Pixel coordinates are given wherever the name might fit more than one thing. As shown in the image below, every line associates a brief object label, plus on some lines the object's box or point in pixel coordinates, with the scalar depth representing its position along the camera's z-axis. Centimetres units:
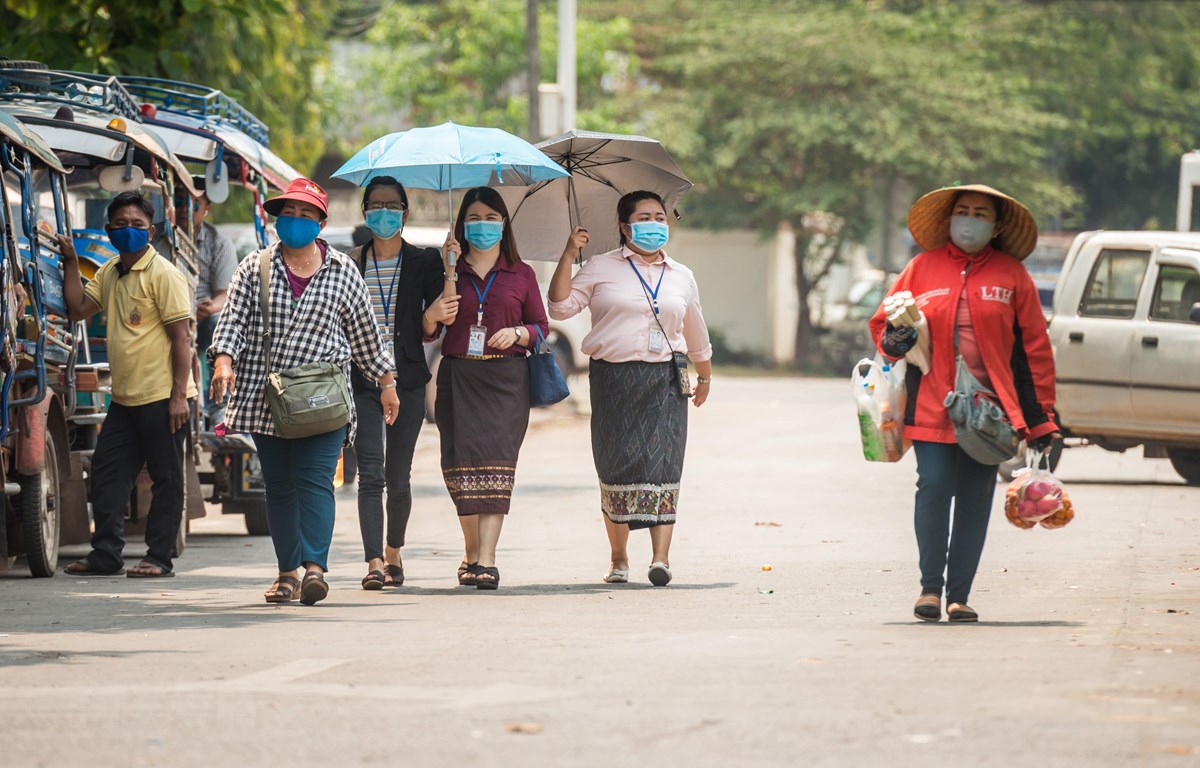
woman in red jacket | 1623
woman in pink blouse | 1952
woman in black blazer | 1920
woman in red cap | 1759
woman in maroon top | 1916
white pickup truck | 3139
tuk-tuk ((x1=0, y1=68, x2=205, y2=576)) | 2033
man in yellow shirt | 2084
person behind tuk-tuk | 2573
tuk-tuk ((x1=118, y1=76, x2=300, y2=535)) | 2528
